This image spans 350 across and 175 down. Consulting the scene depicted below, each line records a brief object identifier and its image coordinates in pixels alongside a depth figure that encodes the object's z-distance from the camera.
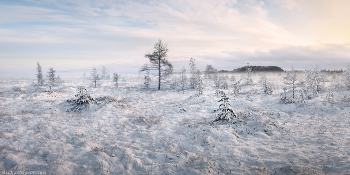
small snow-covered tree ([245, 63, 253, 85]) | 51.96
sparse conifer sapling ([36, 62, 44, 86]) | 45.13
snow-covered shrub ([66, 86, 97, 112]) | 13.58
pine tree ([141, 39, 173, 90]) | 28.64
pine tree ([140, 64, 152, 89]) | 28.55
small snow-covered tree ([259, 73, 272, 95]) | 26.06
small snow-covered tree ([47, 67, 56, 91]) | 40.27
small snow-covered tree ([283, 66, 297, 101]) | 20.07
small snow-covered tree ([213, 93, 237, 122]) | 10.88
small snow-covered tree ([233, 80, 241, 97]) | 23.52
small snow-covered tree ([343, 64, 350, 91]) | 25.03
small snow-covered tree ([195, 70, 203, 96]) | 24.24
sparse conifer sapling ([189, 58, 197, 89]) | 34.85
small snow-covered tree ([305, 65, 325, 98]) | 24.84
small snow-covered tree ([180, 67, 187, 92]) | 40.28
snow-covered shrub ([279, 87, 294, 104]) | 17.77
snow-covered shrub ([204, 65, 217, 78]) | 63.60
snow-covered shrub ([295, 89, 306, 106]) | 16.55
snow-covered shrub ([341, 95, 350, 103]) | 16.17
